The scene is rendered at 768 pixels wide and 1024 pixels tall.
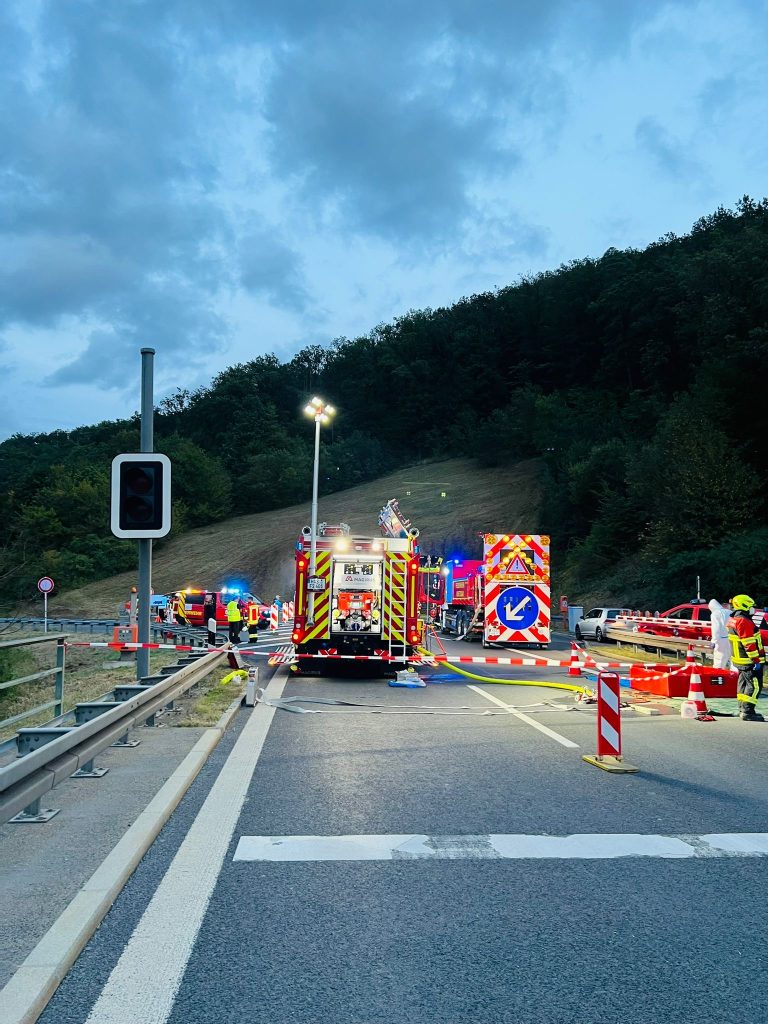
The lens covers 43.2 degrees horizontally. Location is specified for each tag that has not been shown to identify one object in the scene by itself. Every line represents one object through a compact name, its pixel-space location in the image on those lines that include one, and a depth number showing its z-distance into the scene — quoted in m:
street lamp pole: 35.53
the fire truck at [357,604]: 19.48
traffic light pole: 10.73
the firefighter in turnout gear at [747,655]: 12.80
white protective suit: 15.87
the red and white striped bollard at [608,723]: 9.11
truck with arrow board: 27.80
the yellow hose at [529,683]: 16.65
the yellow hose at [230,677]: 16.50
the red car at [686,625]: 24.23
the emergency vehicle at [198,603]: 40.47
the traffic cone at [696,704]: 12.92
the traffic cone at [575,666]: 19.09
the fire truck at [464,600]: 30.20
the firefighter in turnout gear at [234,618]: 27.14
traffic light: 10.40
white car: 33.72
